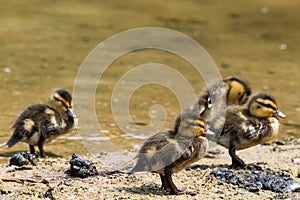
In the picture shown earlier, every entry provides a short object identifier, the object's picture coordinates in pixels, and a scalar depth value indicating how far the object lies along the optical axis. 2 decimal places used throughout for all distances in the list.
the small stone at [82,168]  11.30
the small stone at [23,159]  11.88
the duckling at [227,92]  14.58
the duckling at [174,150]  10.40
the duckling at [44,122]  13.27
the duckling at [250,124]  12.71
